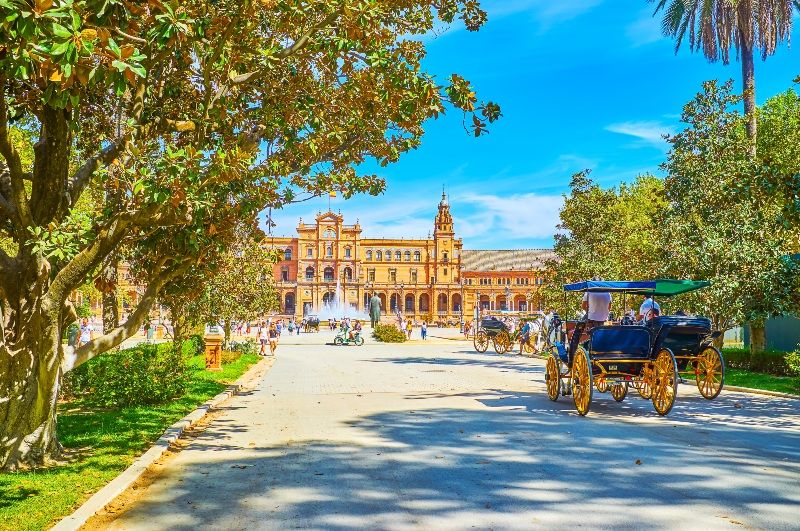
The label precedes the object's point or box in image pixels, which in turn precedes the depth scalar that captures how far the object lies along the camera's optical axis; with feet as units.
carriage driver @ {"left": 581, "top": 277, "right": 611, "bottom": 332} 46.68
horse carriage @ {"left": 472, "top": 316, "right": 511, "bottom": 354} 105.60
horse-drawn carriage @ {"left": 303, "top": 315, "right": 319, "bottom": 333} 243.81
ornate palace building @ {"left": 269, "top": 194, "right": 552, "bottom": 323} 388.16
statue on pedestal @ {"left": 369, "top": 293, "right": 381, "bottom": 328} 185.06
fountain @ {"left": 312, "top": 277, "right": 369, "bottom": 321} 341.51
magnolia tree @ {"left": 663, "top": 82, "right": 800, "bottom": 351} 59.41
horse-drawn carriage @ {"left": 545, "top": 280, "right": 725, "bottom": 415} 37.09
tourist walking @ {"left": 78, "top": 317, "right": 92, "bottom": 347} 122.49
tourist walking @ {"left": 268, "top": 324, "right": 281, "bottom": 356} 107.86
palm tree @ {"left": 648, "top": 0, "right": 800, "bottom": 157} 81.46
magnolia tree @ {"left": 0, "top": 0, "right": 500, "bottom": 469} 21.45
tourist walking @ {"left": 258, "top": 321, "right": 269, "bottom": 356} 107.67
